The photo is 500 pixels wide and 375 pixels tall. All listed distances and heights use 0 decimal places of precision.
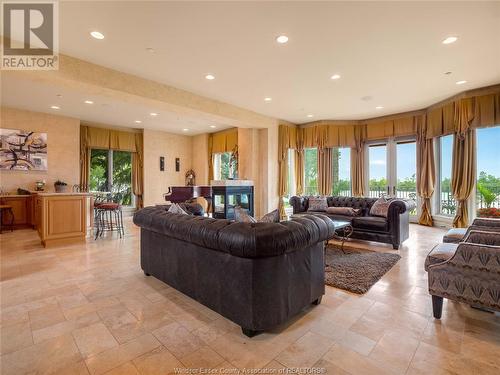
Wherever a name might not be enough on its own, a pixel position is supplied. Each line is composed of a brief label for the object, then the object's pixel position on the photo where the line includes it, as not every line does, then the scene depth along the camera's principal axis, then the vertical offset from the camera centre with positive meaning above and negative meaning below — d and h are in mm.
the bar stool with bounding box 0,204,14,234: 6121 -606
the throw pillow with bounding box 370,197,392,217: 4641 -402
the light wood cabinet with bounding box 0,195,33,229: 6285 -551
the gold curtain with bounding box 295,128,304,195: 8211 +809
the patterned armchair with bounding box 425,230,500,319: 1901 -723
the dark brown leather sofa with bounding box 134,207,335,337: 1864 -651
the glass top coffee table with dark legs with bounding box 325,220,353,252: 4039 -810
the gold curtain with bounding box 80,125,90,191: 7680 +798
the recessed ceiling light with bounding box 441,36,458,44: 3273 +1907
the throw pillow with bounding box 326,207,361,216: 5066 -511
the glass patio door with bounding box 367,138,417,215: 6934 +491
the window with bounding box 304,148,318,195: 8289 +499
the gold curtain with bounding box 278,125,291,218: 7820 +817
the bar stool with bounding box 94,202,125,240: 5465 -891
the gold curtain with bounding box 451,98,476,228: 5320 +557
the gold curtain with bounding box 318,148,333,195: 7836 +441
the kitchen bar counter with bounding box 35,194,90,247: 4531 -552
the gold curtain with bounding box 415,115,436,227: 6324 +377
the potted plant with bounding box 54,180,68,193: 6127 +55
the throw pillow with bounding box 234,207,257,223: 2281 -274
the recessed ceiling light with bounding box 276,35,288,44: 3272 +1930
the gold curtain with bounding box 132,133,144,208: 8891 +654
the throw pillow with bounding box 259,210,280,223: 2348 -288
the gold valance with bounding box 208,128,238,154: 8953 +1696
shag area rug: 2887 -1092
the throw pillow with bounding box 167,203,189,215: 2909 -260
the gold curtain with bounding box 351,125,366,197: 7473 +651
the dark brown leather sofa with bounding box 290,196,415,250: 4336 -673
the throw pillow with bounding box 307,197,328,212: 5559 -398
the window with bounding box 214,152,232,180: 9758 +818
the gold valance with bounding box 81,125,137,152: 7879 +1611
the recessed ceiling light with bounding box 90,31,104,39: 3158 +1943
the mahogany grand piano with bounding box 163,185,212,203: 7461 -199
